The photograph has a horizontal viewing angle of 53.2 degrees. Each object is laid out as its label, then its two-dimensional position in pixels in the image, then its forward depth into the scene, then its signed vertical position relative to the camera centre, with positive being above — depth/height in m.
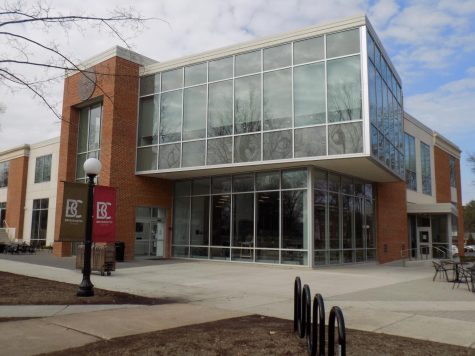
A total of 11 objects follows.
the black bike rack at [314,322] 4.65 -0.99
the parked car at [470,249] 55.44 -0.82
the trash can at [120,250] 21.22 -0.58
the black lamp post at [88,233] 10.51 +0.08
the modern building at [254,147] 18.11 +3.93
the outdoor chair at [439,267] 15.23 -0.83
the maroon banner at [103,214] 11.61 +0.55
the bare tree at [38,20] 7.25 +3.21
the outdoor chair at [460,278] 13.87 -1.19
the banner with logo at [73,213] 10.91 +0.54
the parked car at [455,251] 35.49 -0.70
